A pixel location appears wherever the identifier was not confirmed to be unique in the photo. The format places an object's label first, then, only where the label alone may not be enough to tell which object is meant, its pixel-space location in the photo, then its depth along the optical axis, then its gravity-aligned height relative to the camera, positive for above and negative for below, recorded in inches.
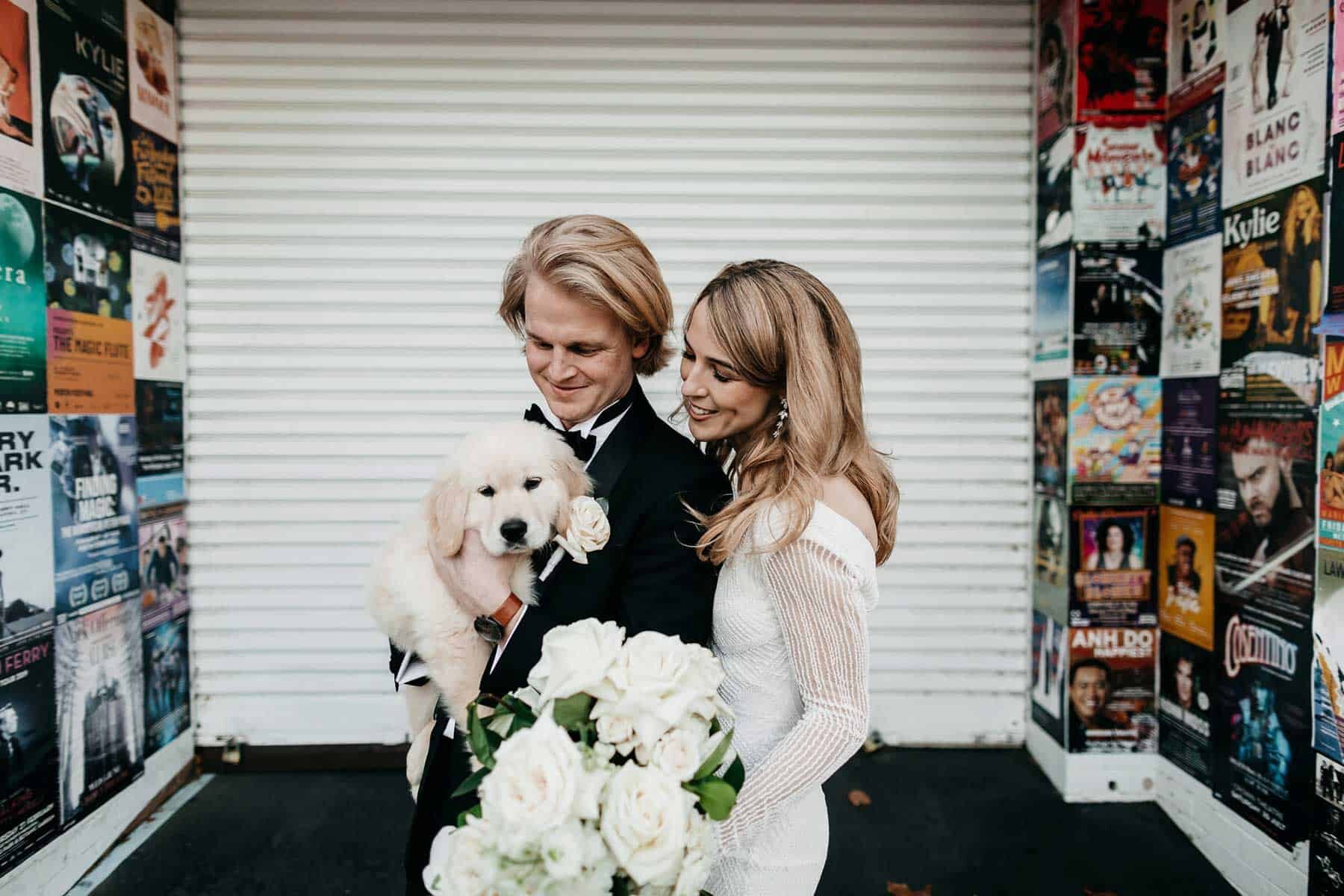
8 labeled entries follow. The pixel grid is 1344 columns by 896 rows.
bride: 58.1 -9.5
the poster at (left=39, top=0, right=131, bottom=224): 120.5 +50.7
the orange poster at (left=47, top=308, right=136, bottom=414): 120.3 +9.1
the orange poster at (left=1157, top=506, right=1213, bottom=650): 132.6 -27.0
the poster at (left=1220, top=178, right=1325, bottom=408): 107.6 +18.6
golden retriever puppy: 71.4 -9.6
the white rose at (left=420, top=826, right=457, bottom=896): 44.1 -27.0
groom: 61.1 -4.4
